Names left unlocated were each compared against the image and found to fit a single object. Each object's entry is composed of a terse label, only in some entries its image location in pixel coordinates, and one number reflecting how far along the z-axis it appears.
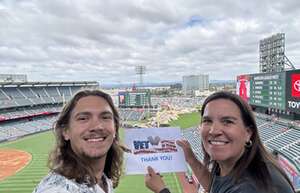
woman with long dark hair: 1.26
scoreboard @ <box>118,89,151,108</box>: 33.53
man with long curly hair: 1.23
